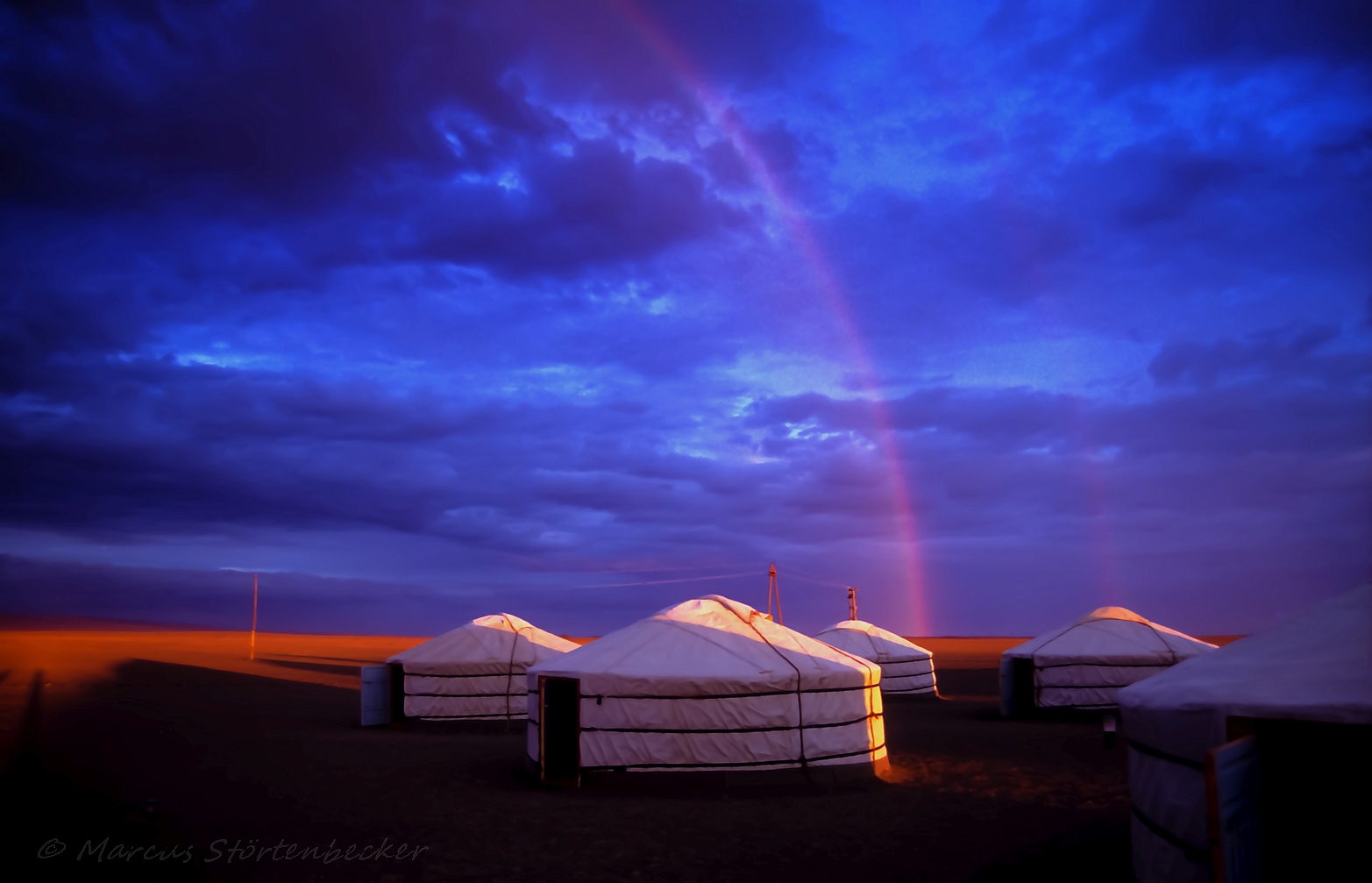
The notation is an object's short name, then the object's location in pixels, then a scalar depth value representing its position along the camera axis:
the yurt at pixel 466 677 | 17.28
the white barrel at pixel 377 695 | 16.73
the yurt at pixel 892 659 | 23.52
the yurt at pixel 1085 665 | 17.58
